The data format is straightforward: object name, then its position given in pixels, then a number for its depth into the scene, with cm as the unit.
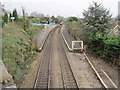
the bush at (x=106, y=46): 1178
